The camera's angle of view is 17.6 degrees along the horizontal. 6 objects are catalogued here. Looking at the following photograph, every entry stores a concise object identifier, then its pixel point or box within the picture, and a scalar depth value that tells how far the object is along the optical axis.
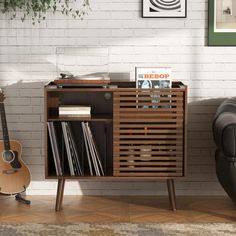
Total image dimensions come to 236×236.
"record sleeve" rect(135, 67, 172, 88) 5.20
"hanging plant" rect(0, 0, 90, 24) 5.55
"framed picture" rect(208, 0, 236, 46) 5.56
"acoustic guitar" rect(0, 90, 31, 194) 5.45
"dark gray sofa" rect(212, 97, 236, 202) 4.65
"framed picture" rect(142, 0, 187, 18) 5.57
